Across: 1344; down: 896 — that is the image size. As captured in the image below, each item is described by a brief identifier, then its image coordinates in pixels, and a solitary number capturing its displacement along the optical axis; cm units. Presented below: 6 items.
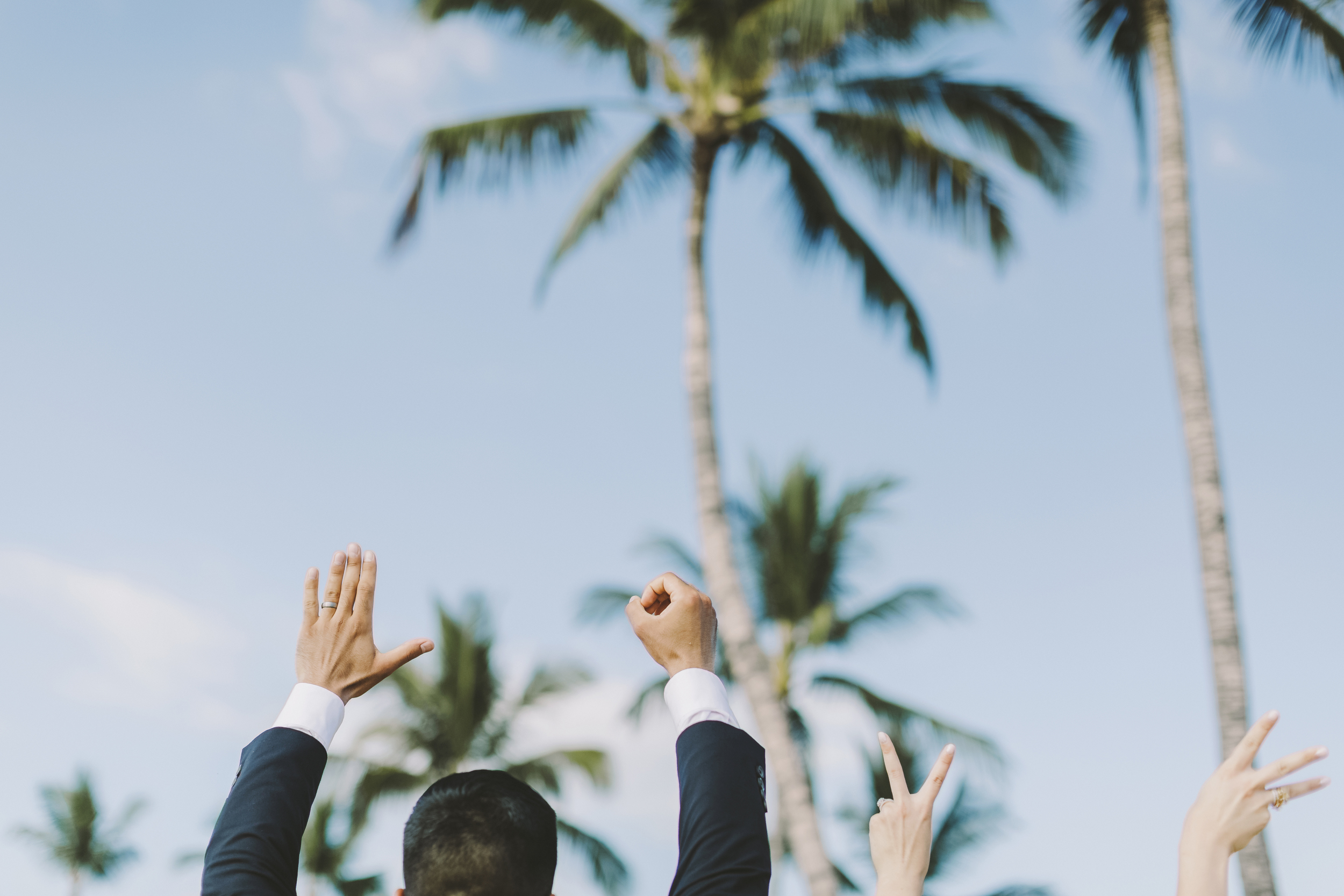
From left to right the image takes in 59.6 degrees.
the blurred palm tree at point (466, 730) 1834
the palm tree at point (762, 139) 1056
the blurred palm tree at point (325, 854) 2598
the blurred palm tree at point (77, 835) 3569
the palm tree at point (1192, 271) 719
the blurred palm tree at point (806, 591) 1489
